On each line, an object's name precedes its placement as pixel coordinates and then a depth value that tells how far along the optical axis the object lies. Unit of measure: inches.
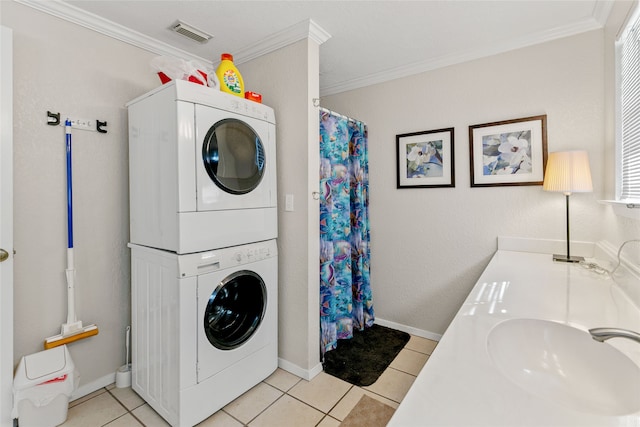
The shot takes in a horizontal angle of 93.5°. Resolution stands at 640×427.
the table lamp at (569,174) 71.2
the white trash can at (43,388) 60.9
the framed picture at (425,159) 98.6
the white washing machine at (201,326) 63.9
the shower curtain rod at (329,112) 91.9
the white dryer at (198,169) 63.9
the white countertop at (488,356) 21.9
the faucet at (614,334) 26.8
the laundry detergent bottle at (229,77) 74.7
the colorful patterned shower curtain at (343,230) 94.2
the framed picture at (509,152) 84.4
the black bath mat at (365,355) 84.4
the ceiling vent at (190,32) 77.7
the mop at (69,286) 70.9
